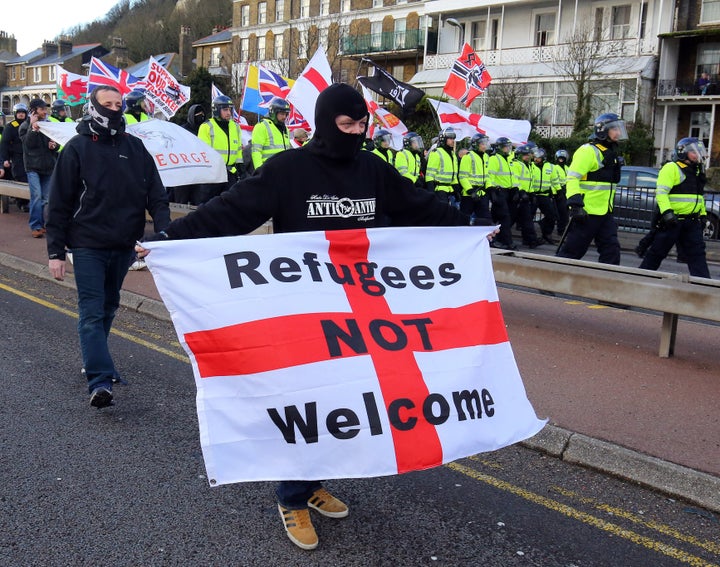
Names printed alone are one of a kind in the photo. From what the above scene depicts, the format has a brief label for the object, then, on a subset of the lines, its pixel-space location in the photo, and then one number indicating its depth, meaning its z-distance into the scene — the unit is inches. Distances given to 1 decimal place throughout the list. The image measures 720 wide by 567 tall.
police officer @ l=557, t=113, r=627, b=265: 365.4
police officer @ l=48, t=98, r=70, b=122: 567.8
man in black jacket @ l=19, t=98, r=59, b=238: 514.6
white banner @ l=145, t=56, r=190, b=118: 624.4
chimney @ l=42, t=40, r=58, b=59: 3302.2
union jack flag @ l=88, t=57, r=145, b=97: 609.6
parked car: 676.7
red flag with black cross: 694.5
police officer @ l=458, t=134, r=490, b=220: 605.6
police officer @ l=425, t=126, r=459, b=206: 614.5
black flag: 661.9
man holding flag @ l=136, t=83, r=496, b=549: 144.3
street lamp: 1623.6
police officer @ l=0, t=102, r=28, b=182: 604.1
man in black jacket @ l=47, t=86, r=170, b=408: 203.6
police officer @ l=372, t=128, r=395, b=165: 582.6
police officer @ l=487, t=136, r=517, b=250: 602.9
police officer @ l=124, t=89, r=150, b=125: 493.7
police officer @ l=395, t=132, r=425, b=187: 601.9
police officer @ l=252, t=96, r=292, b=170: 496.8
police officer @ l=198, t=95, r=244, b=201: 498.6
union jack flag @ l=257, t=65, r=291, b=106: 662.5
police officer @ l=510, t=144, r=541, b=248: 634.2
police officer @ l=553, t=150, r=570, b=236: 708.7
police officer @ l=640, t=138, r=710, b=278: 371.6
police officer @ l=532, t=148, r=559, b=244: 662.5
